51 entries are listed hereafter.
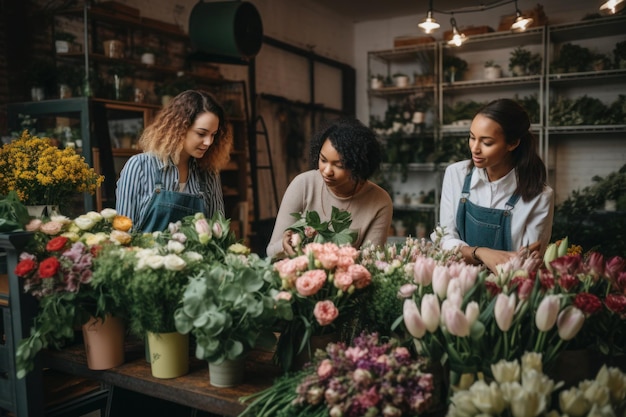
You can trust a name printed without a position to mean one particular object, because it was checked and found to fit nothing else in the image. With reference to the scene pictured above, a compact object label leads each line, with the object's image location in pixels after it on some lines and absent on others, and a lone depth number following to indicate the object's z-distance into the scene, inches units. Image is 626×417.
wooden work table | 53.6
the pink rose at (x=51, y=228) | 62.6
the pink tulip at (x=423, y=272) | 51.2
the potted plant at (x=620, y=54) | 225.3
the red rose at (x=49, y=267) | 56.3
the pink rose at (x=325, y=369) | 46.5
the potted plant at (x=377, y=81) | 281.6
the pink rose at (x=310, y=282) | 50.1
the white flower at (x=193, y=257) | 55.9
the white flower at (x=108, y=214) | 68.1
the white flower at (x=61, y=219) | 64.2
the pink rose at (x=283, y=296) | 50.9
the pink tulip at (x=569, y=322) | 45.8
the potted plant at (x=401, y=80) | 273.4
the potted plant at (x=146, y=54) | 187.9
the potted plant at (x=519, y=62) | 247.0
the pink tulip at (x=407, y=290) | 51.8
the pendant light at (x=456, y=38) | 194.1
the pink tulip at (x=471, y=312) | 45.8
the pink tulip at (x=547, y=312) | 45.5
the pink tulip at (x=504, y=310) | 45.5
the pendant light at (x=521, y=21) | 179.0
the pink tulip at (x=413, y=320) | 47.1
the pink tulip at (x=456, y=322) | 44.9
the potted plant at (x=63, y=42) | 165.9
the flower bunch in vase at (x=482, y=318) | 45.8
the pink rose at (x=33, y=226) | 63.2
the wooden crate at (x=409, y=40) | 268.0
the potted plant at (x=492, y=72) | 255.6
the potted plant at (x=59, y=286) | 57.0
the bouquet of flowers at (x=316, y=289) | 50.6
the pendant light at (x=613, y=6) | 123.3
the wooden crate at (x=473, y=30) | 252.4
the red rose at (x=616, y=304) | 50.7
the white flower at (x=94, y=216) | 66.2
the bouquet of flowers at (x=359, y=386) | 44.1
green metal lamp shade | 166.7
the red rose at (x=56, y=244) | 58.6
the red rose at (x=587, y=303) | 47.7
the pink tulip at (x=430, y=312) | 46.8
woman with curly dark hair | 85.8
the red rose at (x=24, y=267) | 56.8
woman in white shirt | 84.4
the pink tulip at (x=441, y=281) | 49.4
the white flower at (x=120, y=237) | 62.1
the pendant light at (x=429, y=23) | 173.5
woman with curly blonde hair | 91.3
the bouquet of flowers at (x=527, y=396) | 40.8
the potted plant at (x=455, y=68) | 264.5
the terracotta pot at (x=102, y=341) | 61.0
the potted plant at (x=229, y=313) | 50.1
